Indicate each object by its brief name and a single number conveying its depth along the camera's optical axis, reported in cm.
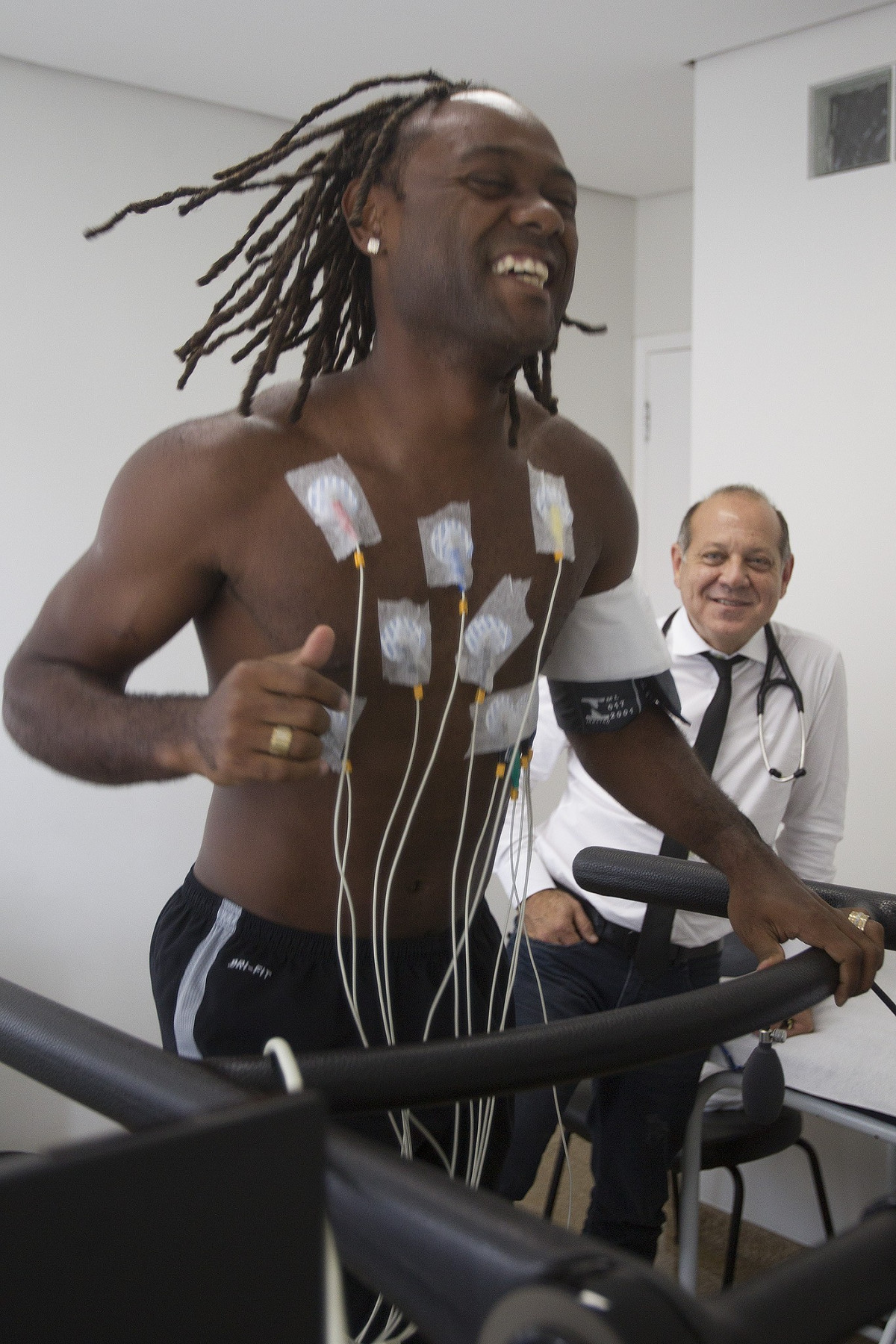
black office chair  247
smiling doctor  244
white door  488
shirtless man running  121
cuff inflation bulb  137
